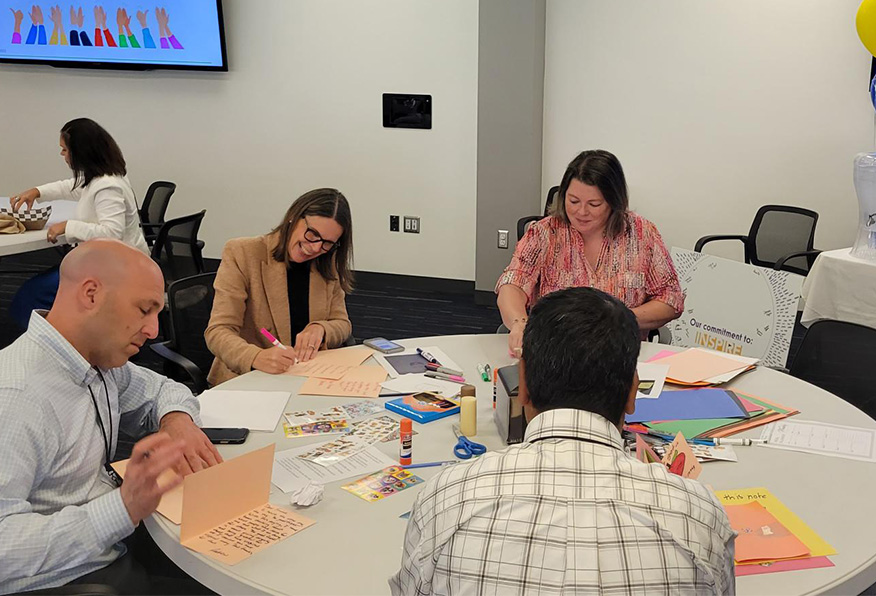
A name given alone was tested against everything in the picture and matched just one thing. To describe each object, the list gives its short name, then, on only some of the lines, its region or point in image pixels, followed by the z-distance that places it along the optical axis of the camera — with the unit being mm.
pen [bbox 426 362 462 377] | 2654
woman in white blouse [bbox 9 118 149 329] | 4574
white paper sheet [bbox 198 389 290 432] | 2254
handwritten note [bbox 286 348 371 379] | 2664
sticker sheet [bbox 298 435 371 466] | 2053
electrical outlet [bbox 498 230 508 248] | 6188
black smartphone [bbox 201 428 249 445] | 2141
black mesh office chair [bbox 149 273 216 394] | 3014
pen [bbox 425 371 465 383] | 2609
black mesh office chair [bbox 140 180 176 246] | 5883
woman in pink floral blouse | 3117
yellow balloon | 4520
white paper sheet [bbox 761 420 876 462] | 2117
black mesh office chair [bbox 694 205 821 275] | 5102
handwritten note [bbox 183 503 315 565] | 1648
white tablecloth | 4066
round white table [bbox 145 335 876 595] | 1564
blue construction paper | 2295
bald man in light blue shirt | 1591
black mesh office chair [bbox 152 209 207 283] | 4539
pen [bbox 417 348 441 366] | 2760
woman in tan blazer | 2918
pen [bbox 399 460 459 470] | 2033
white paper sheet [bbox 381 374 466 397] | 2514
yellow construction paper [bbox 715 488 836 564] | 1671
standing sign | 3143
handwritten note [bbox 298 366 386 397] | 2496
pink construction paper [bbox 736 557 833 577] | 1596
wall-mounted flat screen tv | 6742
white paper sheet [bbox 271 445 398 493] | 1938
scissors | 2078
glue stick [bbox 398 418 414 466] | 2016
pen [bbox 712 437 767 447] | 2150
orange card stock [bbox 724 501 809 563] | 1640
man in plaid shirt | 1163
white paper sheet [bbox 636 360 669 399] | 2451
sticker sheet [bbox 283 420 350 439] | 2211
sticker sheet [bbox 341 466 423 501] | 1892
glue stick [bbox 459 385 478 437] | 2176
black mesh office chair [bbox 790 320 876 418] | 2701
